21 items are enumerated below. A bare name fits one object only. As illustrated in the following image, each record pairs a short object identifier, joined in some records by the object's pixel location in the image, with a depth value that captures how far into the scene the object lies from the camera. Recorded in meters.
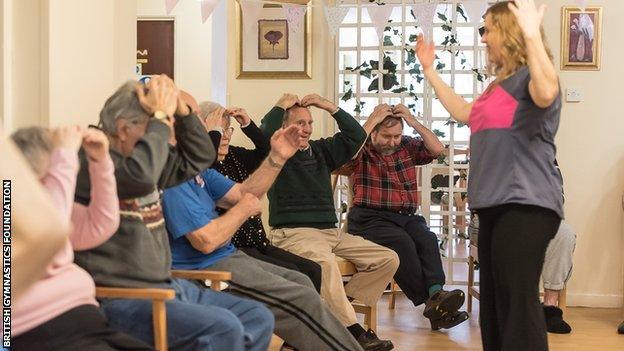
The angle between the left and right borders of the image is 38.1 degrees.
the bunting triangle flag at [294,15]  5.30
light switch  5.47
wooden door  8.58
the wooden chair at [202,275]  2.87
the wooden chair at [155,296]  2.36
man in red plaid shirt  4.64
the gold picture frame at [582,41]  5.46
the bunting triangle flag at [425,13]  5.30
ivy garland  5.57
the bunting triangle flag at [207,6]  4.86
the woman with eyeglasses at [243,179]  3.77
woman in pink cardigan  1.82
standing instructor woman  2.78
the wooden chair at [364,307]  4.35
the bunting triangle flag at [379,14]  5.38
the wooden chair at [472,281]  5.00
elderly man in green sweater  4.36
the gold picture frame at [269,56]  5.36
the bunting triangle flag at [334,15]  5.30
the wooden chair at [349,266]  4.37
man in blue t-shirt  3.00
